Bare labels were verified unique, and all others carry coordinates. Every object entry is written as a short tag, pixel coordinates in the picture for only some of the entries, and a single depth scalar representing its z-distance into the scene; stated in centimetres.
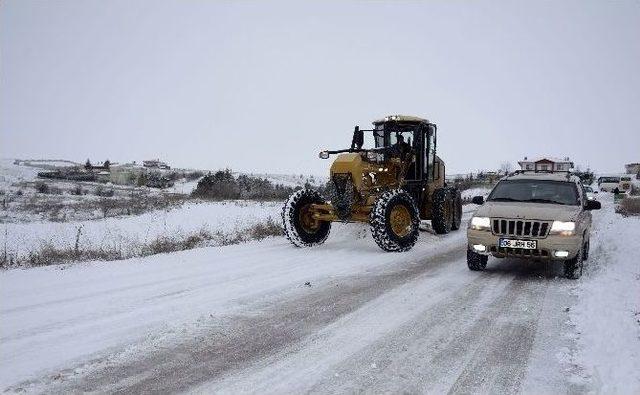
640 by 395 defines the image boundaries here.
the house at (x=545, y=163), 6331
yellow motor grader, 1081
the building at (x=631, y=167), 11991
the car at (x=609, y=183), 4818
